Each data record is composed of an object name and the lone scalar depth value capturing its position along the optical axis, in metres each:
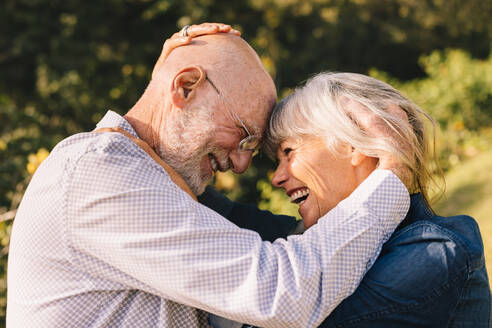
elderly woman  1.25
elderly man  1.20
